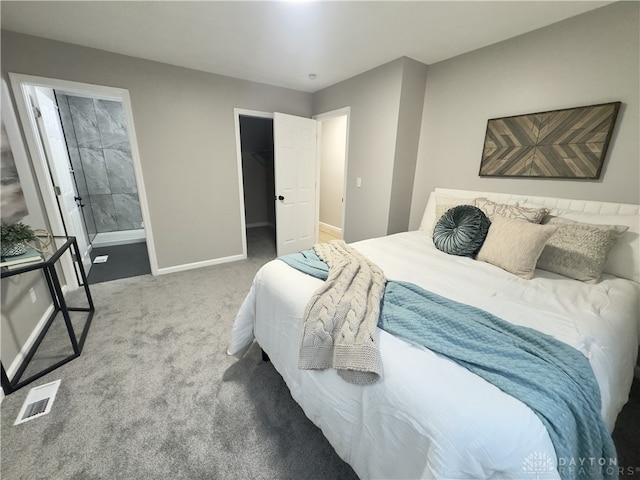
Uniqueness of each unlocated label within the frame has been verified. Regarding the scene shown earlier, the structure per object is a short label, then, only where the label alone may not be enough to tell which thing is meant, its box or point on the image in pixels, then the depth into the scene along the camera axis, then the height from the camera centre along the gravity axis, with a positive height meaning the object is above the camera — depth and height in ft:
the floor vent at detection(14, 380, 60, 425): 4.59 -4.42
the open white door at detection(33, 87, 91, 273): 8.19 -0.09
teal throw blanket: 2.47 -2.05
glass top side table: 4.95 -4.12
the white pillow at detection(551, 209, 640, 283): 5.08 -1.49
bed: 2.26 -2.18
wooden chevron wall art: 5.82 +0.74
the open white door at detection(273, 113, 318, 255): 11.48 -0.64
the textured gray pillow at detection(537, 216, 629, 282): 4.96 -1.46
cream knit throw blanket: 2.98 -2.04
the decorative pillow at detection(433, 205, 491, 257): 6.14 -1.45
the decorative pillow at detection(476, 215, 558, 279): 5.11 -1.47
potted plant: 5.02 -1.51
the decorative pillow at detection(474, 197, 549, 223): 5.92 -0.91
